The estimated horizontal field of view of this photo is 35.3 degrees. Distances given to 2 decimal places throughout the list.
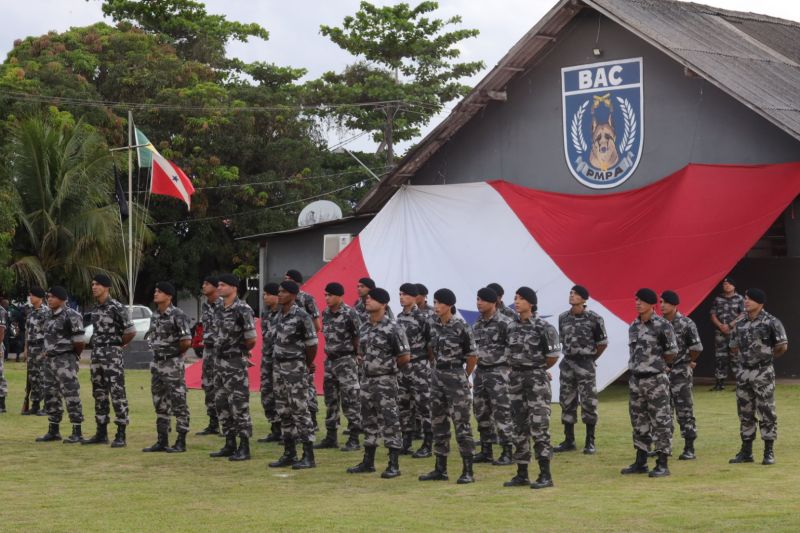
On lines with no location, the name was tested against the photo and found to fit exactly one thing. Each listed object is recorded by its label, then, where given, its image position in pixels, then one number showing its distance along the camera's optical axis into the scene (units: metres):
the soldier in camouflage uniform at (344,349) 13.62
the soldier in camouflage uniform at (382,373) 11.67
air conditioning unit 25.80
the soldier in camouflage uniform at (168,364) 13.60
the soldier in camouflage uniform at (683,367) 12.76
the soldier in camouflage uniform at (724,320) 19.58
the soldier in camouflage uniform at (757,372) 12.23
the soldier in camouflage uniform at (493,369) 11.96
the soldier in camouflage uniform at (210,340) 13.62
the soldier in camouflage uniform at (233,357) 12.72
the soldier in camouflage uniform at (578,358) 13.64
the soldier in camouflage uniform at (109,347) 14.06
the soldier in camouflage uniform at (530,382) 10.84
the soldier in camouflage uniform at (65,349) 14.49
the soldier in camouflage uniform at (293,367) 12.25
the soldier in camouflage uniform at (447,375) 11.38
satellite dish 30.01
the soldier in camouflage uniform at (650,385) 11.53
